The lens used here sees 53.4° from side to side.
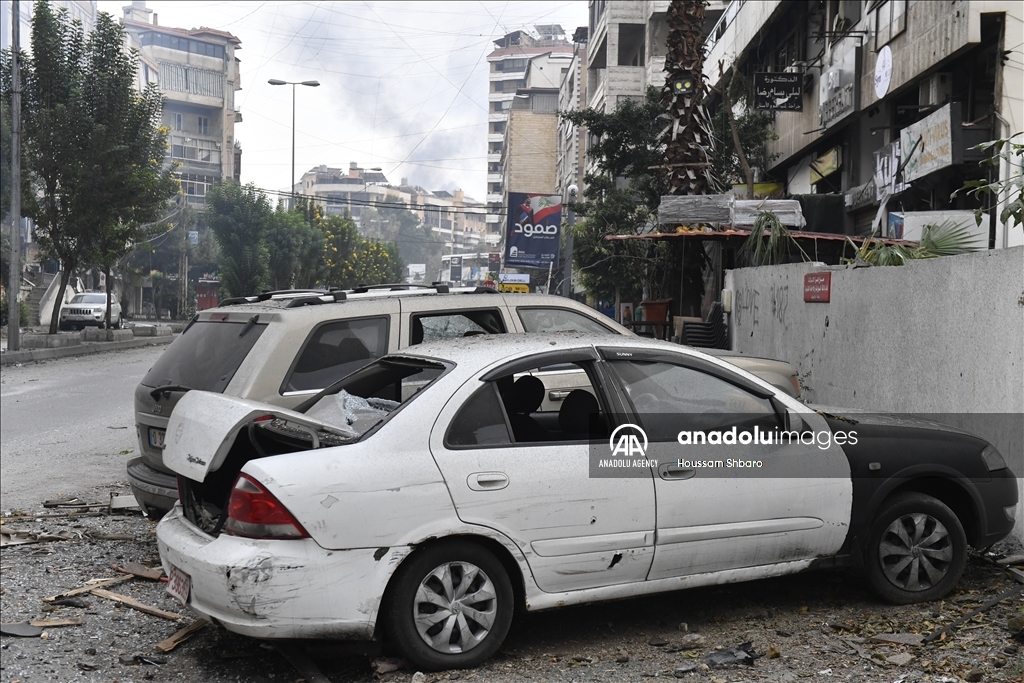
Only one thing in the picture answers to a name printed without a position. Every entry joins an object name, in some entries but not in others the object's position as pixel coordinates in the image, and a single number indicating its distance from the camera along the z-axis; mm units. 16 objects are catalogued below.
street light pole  64125
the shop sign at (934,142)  14211
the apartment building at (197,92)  111562
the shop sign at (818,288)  10797
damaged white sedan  4270
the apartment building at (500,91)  127438
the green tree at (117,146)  31250
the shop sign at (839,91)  19047
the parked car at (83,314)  43125
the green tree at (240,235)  57188
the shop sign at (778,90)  22547
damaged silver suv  6117
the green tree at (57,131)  30172
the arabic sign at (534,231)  23469
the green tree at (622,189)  25859
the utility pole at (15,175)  26516
